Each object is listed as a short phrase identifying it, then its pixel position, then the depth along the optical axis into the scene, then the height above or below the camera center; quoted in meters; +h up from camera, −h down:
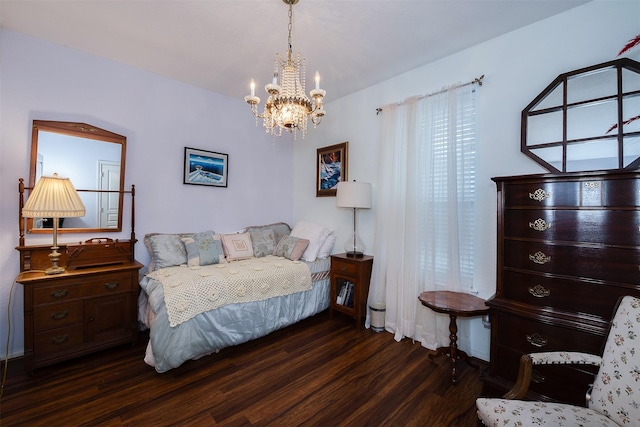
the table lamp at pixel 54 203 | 2.05 +0.09
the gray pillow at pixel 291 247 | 3.25 -0.38
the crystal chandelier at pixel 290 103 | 1.79 +0.80
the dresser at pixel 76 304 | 2.06 -0.76
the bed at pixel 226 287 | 2.11 -0.67
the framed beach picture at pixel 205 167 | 3.26 +0.63
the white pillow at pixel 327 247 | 3.45 -0.38
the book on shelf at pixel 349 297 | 3.07 -0.93
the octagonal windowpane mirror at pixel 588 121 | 1.74 +0.74
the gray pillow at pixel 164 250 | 2.74 -0.37
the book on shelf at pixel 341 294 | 3.15 -0.91
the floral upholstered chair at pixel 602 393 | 1.14 -0.78
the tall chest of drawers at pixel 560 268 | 1.44 -0.28
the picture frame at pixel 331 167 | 3.50 +0.71
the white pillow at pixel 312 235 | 3.33 -0.23
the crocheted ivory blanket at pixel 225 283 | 2.15 -0.63
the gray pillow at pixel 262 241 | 3.44 -0.33
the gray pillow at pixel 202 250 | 2.85 -0.37
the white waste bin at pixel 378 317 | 2.90 -1.08
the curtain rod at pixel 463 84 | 2.35 +1.26
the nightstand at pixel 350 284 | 2.92 -0.77
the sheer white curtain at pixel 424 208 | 2.42 +0.12
